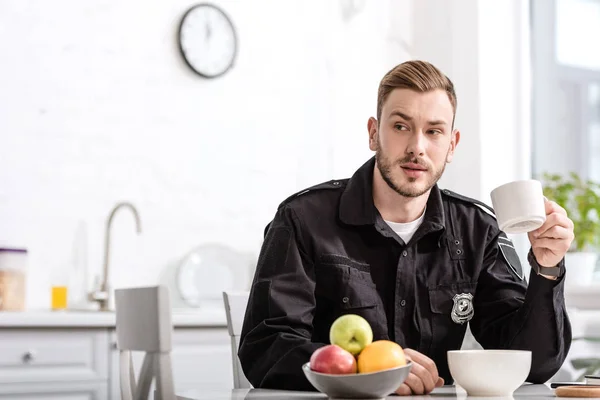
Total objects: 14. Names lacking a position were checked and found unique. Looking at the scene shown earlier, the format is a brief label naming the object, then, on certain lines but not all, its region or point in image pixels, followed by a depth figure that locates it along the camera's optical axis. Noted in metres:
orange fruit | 1.22
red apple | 1.23
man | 1.76
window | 3.87
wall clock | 3.68
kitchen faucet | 3.29
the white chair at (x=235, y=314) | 2.15
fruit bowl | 1.22
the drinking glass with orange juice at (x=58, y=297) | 3.26
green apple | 1.26
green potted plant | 3.49
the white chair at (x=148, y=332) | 1.75
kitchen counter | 2.72
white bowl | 1.37
